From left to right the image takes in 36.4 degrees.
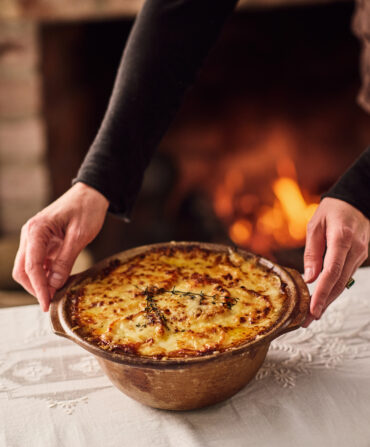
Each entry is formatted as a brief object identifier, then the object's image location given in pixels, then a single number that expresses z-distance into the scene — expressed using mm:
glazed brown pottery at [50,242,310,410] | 925
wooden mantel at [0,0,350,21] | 2242
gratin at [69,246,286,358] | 1007
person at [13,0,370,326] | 1166
